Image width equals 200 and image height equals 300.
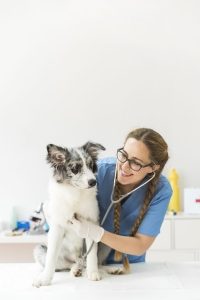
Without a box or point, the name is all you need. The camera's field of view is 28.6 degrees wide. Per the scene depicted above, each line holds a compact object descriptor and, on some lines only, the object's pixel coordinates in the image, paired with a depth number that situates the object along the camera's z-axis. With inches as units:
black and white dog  66.7
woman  72.0
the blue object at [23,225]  136.4
